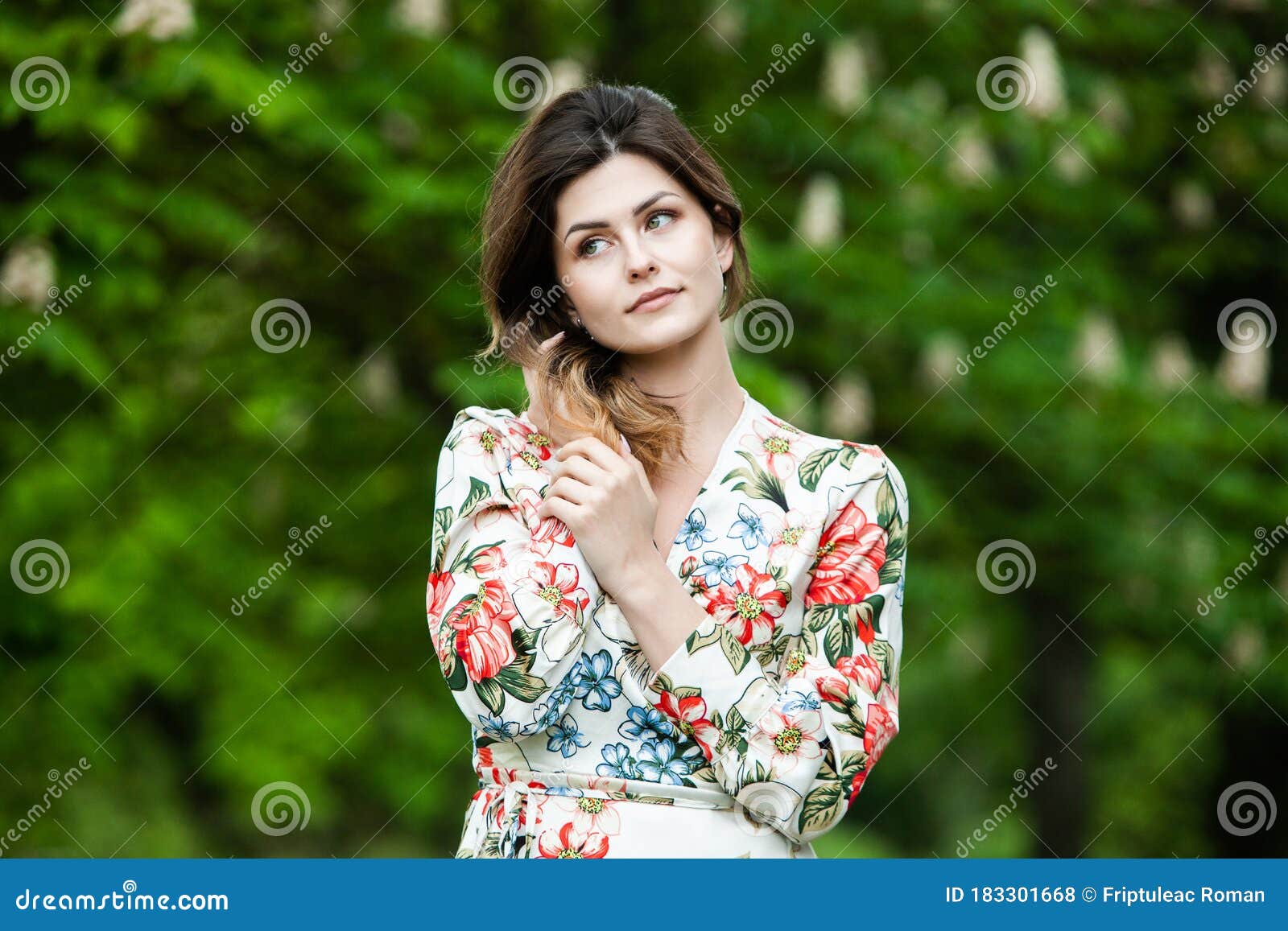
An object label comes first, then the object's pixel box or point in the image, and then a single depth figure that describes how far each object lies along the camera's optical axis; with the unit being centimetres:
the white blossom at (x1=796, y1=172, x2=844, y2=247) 575
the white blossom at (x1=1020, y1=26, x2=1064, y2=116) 599
